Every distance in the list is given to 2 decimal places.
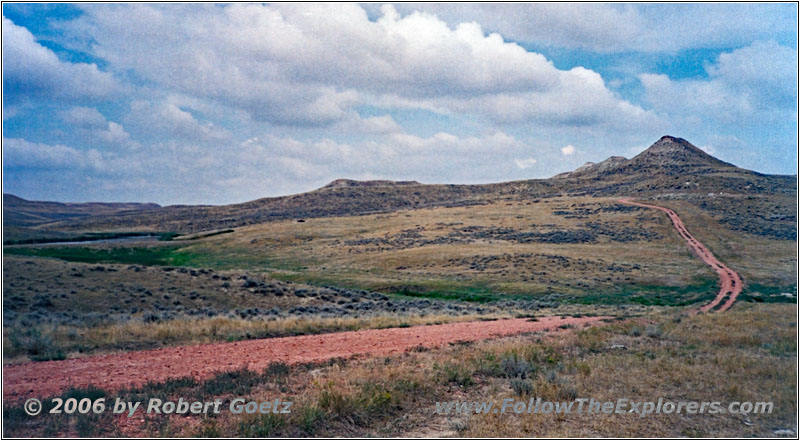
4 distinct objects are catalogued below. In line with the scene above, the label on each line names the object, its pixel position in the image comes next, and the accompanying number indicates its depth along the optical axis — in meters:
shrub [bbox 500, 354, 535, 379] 10.57
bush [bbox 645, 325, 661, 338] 15.72
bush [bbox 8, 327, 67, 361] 11.66
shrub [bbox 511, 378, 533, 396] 9.14
